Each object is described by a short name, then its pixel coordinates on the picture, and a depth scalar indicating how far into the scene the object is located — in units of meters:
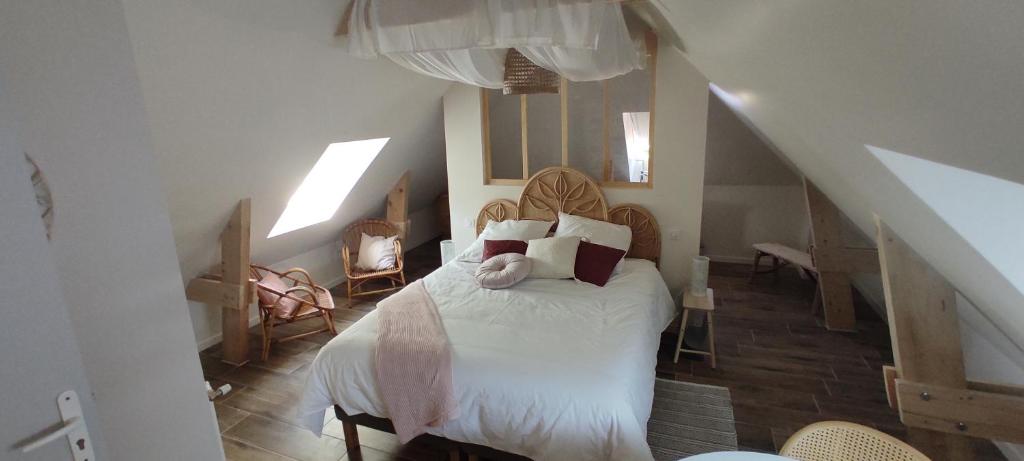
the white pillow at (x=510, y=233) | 4.07
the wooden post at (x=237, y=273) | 3.61
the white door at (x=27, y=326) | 0.98
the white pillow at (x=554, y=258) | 3.59
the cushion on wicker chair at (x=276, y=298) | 3.95
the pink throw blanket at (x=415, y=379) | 2.36
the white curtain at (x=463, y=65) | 2.92
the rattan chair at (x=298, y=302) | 3.92
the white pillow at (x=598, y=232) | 3.89
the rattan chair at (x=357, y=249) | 5.17
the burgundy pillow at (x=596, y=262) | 3.53
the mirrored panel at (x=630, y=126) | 4.10
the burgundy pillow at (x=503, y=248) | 3.86
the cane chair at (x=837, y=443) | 1.64
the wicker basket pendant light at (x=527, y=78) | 3.24
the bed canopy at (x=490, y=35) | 2.37
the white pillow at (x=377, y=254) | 5.18
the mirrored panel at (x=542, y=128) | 4.53
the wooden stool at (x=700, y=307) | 3.50
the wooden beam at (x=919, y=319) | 1.66
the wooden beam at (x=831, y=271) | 4.06
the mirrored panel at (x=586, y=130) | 4.29
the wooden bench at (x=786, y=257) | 4.42
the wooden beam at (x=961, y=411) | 1.60
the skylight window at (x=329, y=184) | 4.67
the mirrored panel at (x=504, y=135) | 4.59
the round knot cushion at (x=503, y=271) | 3.42
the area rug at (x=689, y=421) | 2.73
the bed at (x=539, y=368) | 2.15
